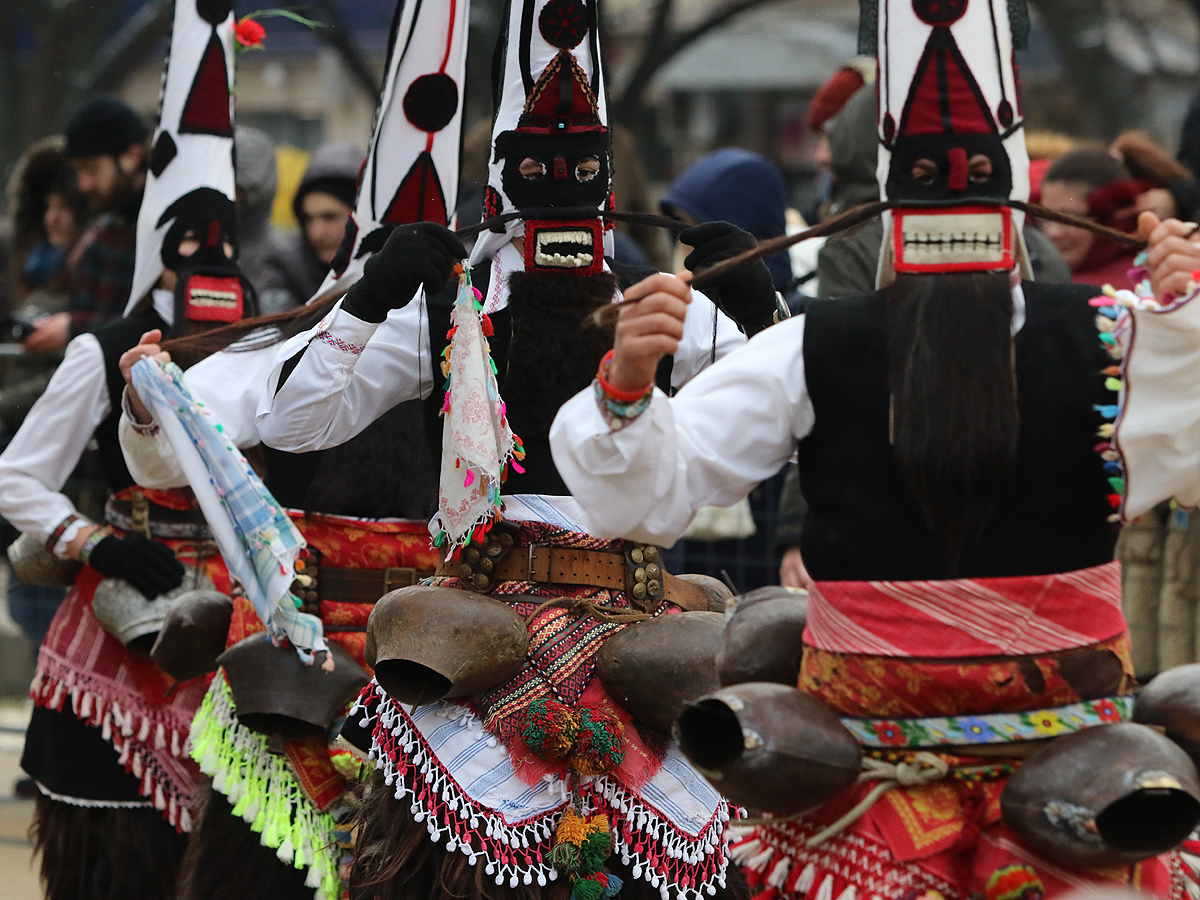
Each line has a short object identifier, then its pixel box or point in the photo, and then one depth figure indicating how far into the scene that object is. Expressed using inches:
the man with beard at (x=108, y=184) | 531.5
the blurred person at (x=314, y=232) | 530.3
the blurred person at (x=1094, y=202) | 466.6
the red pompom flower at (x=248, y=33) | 397.7
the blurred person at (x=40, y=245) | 593.3
